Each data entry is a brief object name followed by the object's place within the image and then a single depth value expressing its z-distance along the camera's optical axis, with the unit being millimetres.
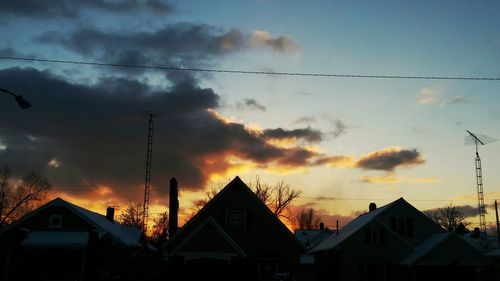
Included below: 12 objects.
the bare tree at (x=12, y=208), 71388
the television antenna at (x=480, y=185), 57291
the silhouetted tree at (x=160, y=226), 96531
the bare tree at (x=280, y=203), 74312
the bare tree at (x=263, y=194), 73312
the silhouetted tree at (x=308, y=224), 112250
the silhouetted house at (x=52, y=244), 38688
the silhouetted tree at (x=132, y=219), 91600
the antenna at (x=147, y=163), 53269
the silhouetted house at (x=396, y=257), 41500
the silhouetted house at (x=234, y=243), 34250
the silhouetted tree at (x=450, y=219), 101250
